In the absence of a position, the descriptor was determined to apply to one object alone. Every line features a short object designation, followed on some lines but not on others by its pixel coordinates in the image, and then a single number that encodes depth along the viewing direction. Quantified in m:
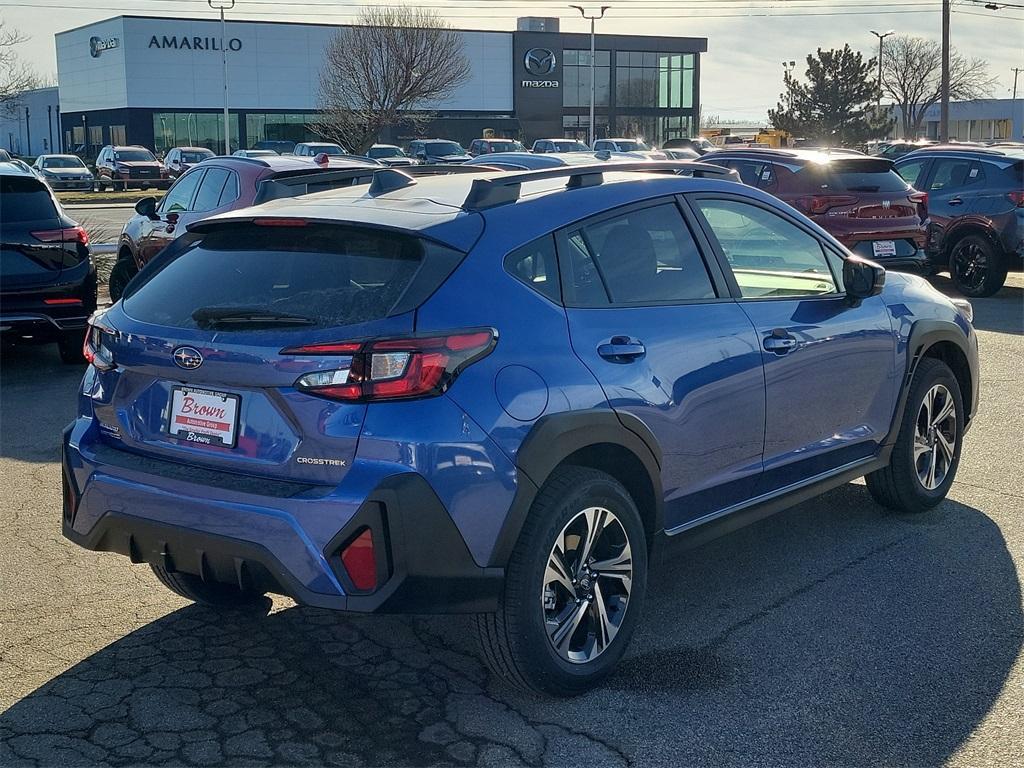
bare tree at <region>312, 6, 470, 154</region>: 60.09
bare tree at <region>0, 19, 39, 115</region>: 37.44
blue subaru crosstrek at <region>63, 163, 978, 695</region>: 3.56
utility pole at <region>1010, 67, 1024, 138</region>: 106.46
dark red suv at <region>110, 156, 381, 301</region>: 11.04
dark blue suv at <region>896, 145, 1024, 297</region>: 14.84
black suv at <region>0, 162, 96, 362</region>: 9.76
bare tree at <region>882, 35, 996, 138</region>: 90.50
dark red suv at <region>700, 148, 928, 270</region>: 14.02
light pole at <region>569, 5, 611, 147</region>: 66.12
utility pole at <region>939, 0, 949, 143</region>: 42.56
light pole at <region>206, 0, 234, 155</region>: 58.58
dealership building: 69.88
